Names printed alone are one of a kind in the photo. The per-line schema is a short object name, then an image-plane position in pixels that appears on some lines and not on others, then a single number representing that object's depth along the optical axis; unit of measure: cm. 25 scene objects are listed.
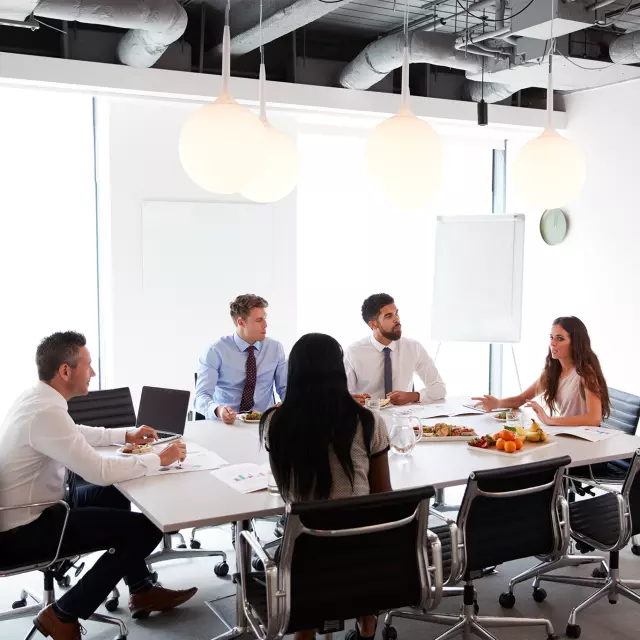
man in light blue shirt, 483
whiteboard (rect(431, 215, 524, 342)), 726
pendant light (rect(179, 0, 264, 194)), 283
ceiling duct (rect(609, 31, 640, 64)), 553
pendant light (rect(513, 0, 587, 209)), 341
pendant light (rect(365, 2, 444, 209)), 294
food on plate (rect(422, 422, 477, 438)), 383
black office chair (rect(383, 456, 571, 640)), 298
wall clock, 762
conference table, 279
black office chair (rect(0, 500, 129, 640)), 312
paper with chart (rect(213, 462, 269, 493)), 307
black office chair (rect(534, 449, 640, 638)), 338
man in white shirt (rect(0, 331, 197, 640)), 313
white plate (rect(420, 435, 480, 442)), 380
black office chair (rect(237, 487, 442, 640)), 252
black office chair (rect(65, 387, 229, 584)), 418
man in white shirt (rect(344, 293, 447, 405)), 499
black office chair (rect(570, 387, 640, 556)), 422
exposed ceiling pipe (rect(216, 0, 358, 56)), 485
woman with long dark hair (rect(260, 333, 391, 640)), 277
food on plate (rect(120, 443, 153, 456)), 347
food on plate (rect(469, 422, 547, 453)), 358
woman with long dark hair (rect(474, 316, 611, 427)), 423
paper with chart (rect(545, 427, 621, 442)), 386
